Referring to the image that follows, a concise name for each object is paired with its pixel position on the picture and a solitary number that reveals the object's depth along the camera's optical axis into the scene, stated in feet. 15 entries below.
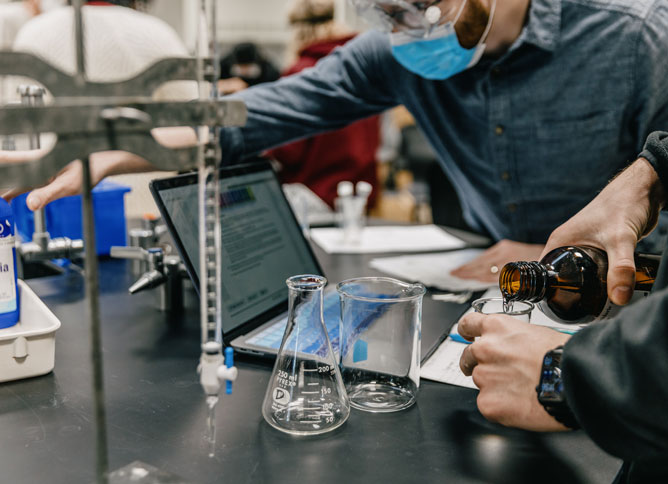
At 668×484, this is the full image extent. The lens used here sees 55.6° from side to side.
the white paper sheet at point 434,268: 4.67
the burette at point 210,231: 2.02
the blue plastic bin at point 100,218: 4.91
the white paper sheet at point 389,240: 5.88
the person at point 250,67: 13.43
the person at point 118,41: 6.58
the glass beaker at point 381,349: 2.82
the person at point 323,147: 10.12
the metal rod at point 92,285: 1.81
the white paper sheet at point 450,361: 3.12
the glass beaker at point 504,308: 2.93
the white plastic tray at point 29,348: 2.93
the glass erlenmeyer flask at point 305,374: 2.65
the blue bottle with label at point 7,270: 3.05
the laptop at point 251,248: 3.45
